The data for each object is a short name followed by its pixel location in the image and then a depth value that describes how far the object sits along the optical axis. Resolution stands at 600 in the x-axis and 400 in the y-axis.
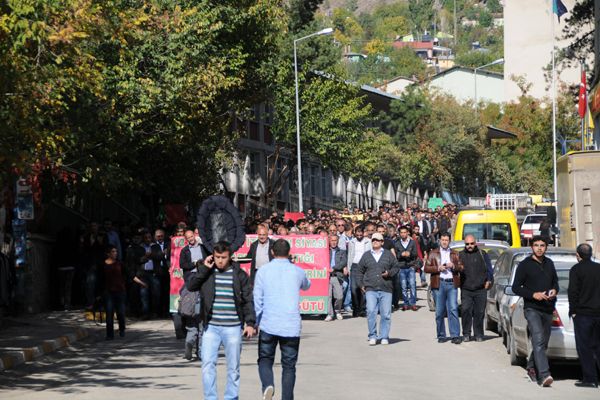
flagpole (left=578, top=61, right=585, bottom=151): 55.74
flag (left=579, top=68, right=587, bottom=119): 54.95
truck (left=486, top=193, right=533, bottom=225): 65.25
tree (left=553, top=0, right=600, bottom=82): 62.44
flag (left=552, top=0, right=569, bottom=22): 64.95
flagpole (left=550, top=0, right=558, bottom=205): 84.00
